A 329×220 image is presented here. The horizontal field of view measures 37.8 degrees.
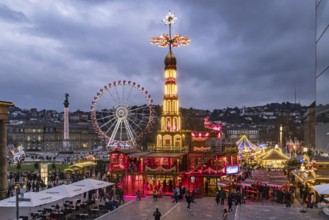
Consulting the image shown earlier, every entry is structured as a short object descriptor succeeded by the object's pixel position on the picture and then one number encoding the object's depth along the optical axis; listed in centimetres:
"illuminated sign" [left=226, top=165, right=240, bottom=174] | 4521
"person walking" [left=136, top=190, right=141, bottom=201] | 4003
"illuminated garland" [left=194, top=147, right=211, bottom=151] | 4724
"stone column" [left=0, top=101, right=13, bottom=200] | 3803
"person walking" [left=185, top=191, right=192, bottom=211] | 3425
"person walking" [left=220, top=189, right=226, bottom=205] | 3762
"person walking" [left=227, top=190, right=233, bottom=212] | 3400
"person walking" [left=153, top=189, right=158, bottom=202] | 3923
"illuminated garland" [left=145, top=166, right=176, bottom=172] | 4384
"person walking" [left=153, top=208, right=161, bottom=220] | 2730
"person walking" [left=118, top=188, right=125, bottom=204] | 3859
